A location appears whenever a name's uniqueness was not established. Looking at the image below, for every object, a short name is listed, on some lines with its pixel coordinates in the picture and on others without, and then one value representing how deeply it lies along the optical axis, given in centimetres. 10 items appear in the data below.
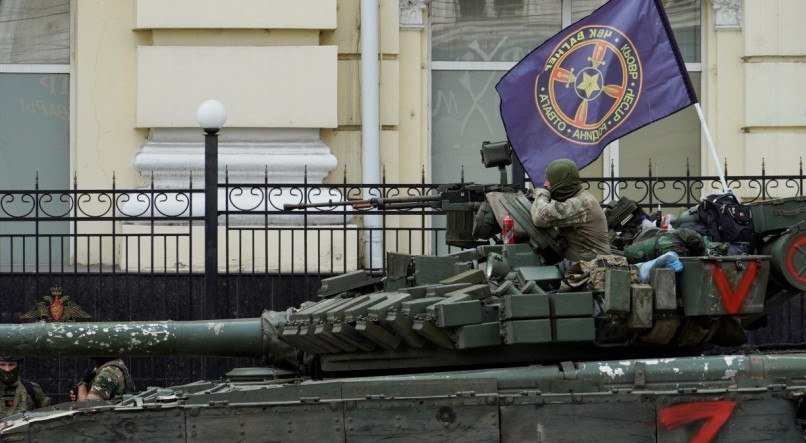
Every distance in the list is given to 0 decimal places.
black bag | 1836
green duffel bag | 1784
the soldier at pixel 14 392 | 2300
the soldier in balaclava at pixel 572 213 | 1786
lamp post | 2370
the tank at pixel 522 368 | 1655
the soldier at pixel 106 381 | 2216
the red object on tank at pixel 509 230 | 1864
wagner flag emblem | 2256
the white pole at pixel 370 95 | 2745
